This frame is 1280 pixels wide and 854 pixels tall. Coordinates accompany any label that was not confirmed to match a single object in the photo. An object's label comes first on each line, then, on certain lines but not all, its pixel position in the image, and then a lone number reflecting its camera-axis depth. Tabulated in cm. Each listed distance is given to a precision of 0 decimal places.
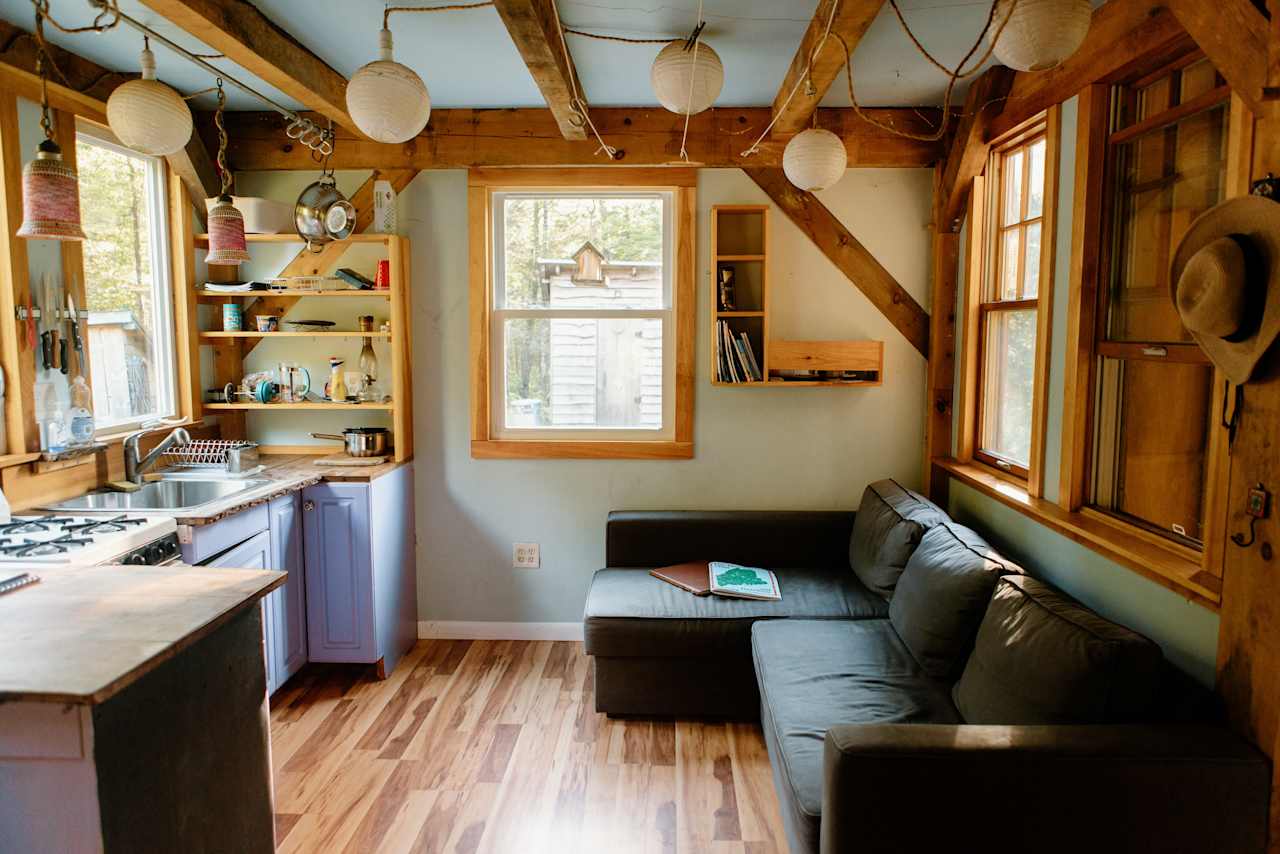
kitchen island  133
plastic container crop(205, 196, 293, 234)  346
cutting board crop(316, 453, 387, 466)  345
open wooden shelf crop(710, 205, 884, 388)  352
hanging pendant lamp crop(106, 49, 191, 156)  210
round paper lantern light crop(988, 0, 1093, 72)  144
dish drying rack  334
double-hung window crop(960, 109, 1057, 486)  272
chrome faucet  300
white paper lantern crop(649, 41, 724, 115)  207
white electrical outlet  384
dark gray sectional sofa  163
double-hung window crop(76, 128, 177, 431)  301
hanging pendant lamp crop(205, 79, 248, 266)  286
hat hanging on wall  159
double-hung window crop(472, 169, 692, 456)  375
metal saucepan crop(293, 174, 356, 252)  340
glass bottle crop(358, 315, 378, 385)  372
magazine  310
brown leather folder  317
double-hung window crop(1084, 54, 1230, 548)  199
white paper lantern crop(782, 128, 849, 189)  258
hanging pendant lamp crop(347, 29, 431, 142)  191
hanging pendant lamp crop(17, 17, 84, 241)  200
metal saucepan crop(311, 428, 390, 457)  358
